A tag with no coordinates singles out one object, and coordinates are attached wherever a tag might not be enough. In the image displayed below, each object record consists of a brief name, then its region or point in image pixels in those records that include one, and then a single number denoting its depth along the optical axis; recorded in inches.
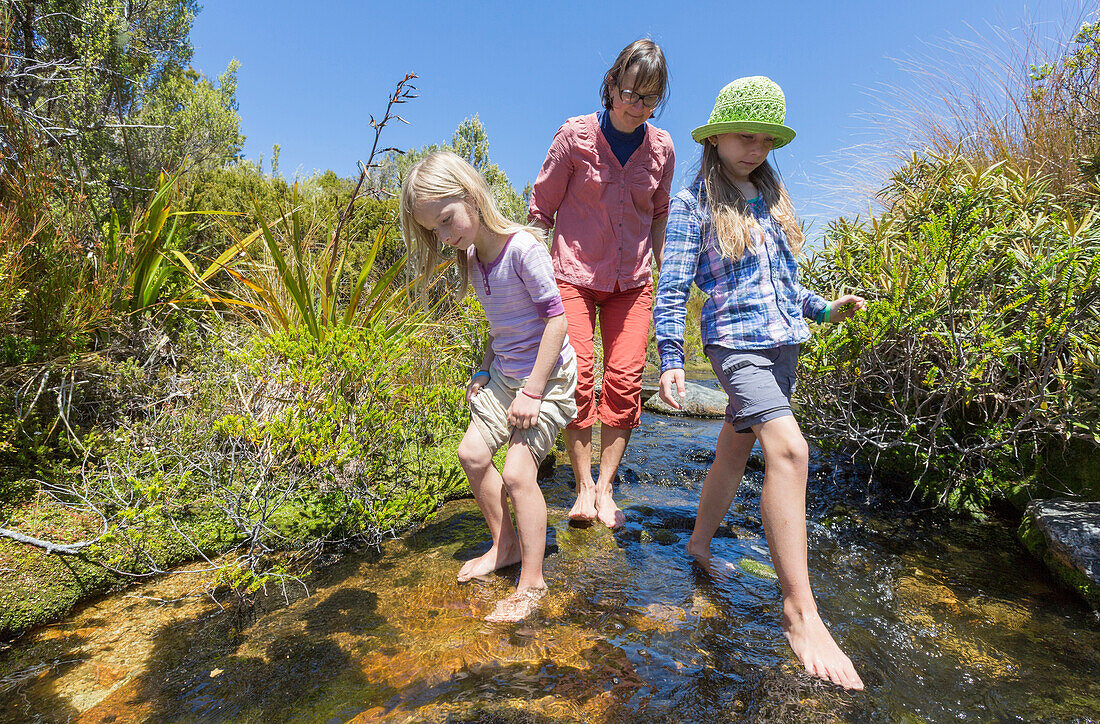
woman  124.3
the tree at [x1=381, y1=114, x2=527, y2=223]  593.6
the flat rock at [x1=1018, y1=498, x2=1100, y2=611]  99.0
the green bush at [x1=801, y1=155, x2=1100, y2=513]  111.4
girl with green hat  83.9
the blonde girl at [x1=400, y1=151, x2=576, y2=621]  92.6
